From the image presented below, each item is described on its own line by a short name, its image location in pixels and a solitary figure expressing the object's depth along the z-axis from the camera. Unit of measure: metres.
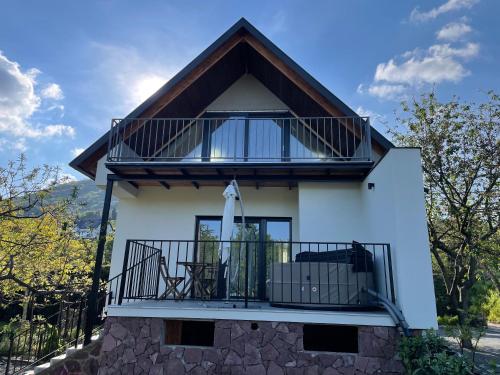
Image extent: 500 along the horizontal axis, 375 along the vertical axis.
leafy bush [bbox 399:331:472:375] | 3.56
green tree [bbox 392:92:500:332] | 9.09
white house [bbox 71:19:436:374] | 4.66
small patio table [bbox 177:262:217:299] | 6.23
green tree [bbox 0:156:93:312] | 5.63
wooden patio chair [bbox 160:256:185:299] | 6.09
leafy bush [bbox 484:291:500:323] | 14.77
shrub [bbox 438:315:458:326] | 13.31
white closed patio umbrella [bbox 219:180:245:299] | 5.57
